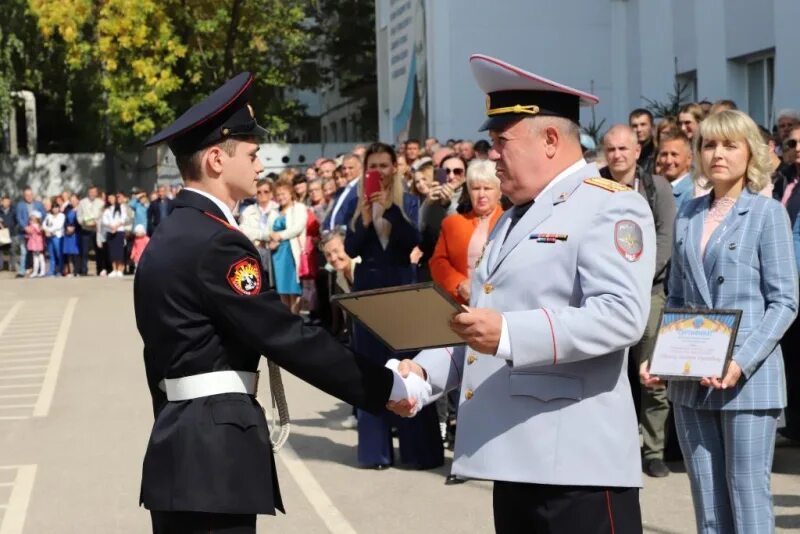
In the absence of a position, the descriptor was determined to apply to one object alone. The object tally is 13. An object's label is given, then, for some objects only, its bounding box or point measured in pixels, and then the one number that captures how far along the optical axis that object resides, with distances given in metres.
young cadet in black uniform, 4.06
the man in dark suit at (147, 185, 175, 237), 30.98
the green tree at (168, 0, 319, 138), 38.09
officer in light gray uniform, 3.82
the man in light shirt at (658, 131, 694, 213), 9.23
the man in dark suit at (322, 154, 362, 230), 11.84
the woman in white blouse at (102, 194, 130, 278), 31.58
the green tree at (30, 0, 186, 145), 35.69
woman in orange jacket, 8.59
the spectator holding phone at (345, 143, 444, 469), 9.41
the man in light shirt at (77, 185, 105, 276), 32.69
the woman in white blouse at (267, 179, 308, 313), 15.83
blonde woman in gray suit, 5.36
